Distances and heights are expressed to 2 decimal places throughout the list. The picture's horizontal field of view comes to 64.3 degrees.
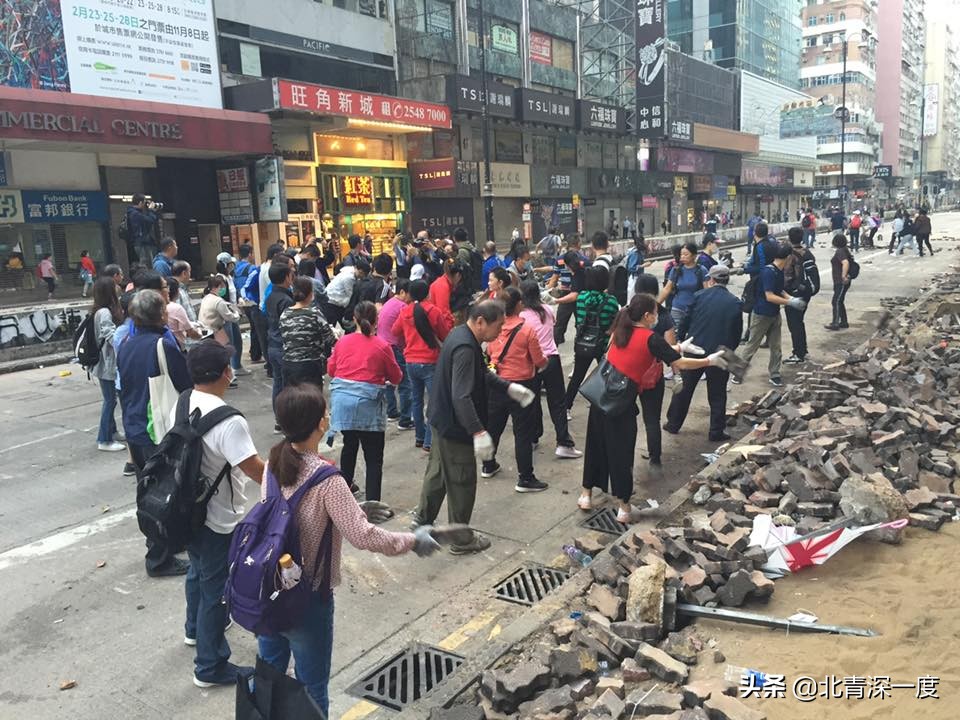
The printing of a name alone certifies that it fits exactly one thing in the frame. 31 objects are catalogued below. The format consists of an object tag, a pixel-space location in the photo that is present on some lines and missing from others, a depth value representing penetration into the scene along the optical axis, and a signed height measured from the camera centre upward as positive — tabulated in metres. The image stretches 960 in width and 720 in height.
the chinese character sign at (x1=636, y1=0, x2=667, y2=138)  44.41 +9.32
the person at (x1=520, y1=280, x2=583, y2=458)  7.54 -1.35
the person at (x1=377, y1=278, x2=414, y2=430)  7.65 -0.91
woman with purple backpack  2.95 -1.12
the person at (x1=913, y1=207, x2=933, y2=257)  28.98 -0.65
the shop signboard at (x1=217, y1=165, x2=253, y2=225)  26.00 +1.70
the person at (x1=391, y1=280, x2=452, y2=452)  7.21 -0.95
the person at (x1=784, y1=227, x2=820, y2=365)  10.90 -0.86
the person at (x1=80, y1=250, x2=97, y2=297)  21.01 -0.53
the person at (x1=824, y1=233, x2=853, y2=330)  13.45 -1.15
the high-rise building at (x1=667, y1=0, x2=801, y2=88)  69.12 +17.45
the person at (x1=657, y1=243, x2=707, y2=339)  9.49 -0.74
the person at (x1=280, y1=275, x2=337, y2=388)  6.88 -0.87
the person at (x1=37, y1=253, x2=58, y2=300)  21.09 -0.50
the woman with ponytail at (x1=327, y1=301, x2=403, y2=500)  5.96 -1.17
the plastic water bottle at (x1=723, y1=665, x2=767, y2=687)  3.69 -2.20
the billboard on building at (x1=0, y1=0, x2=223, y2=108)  19.45 +5.55
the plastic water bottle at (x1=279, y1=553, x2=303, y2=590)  2.80 -1.19
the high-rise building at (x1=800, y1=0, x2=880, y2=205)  94.75 +17.51
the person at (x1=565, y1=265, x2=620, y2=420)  7.86 -0.89
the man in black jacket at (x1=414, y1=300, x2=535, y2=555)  5.01 -1.18
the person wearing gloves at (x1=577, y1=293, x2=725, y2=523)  5.79 -1.07
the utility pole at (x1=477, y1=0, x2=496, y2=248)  26.77 +1.81
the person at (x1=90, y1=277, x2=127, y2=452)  7.61 -0.98
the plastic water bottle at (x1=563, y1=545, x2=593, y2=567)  5.36 -2.29
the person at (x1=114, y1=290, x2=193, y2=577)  5.19 -0.79
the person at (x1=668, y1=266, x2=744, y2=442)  8.02 -1.15
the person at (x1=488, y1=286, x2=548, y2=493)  6.81 -1.17
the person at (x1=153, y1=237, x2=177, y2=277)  10.91 -0.14
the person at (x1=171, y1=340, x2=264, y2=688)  3.56 -1.25
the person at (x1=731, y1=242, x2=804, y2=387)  9.80 -1.14
